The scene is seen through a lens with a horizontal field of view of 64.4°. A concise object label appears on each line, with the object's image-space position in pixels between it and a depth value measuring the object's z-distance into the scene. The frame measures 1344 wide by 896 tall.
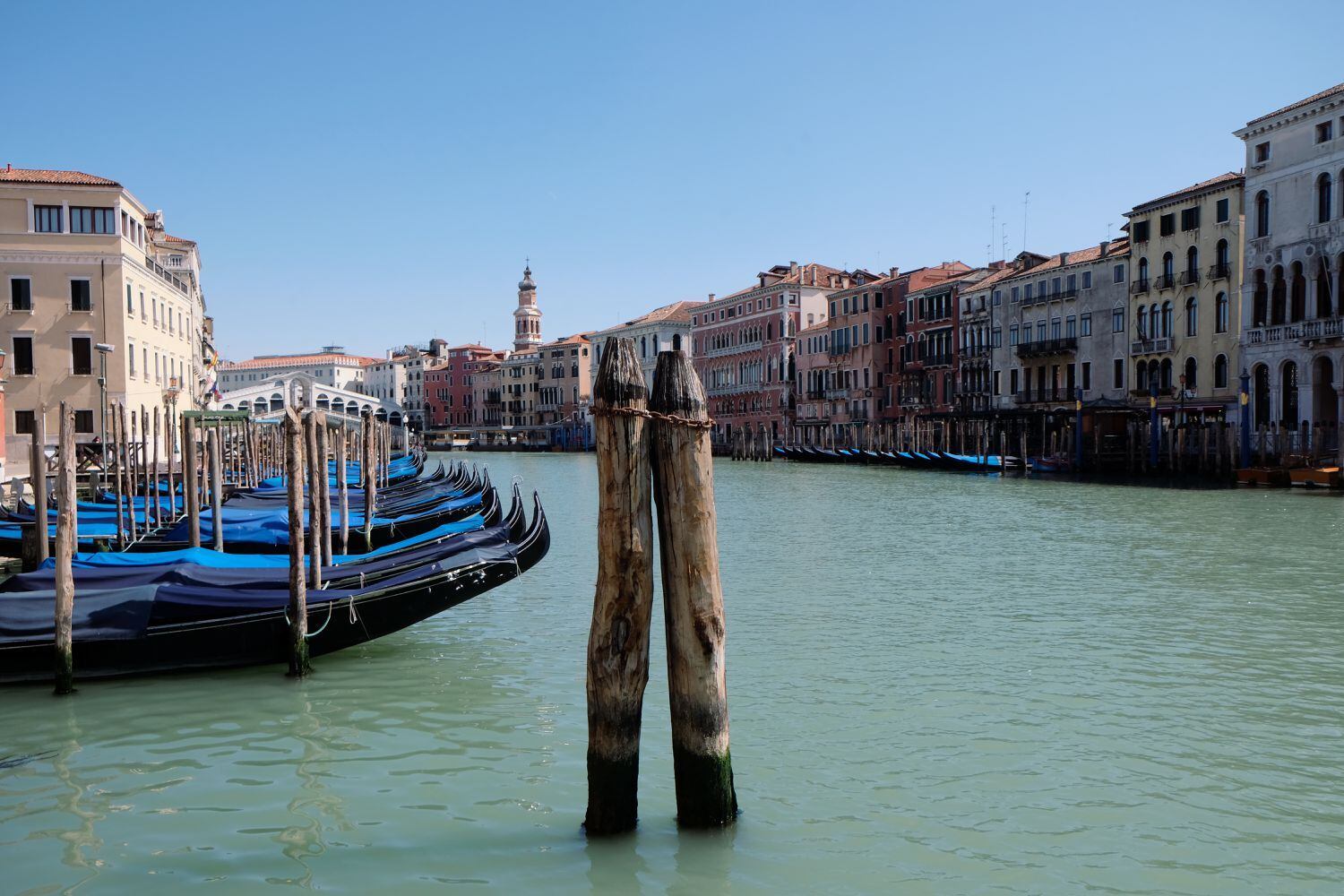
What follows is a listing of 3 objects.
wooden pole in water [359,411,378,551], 11.62
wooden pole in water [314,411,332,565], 8.30
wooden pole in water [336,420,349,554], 10.88
